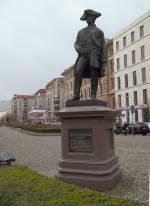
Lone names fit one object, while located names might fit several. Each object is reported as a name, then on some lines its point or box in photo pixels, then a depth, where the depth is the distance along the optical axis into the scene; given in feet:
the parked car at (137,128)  120.98
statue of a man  30.94
